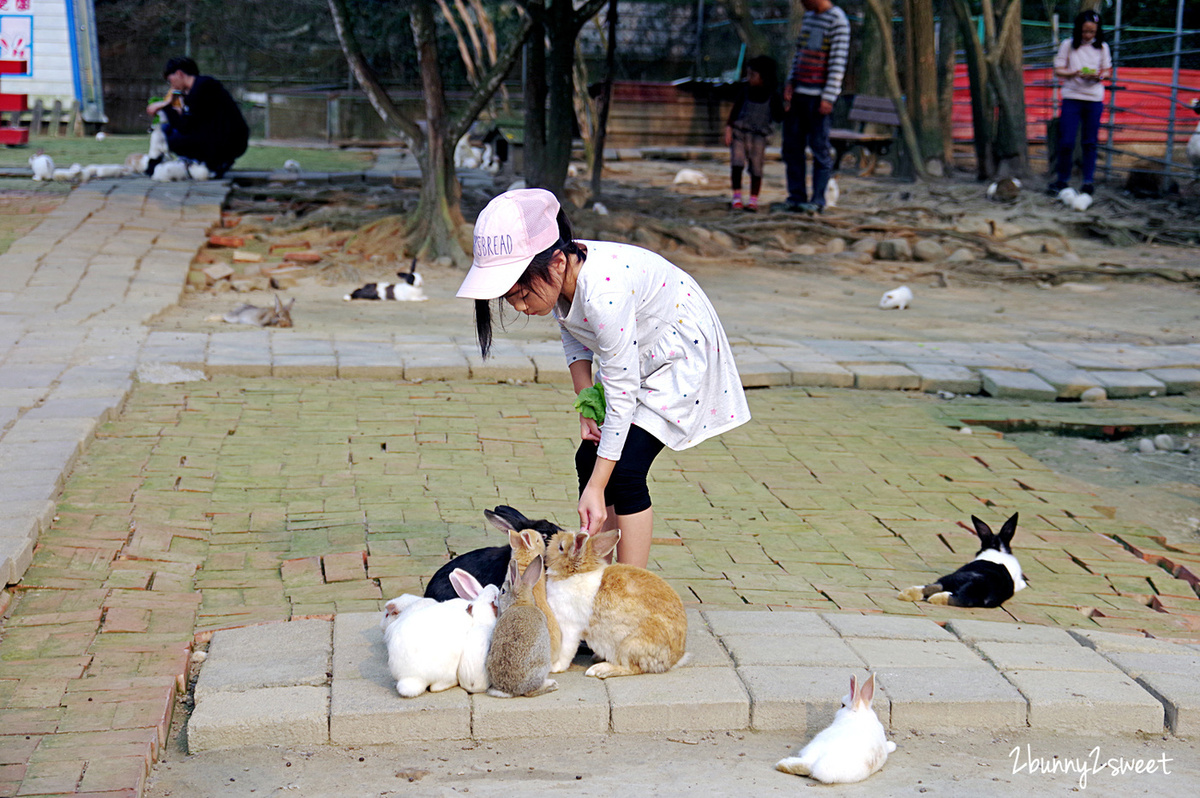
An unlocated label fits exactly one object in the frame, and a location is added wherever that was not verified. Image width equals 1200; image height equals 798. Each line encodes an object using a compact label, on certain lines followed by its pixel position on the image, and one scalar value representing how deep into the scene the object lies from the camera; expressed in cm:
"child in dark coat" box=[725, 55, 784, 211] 1327
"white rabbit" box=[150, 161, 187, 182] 1365
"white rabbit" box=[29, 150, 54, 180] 1330
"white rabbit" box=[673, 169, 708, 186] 1698
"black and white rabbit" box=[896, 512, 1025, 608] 421
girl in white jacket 310
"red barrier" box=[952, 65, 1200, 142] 1720
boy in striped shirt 1256
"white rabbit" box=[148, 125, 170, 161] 1380
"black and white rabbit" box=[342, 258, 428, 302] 953
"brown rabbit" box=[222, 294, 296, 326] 812
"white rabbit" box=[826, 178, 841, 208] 1448
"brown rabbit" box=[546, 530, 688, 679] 320
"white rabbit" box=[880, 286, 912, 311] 982
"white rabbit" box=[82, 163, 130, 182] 1359
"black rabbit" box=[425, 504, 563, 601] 349
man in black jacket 1365
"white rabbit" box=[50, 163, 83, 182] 1360
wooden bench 1795
